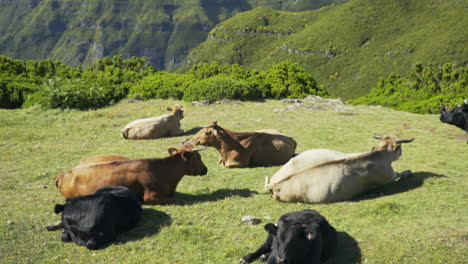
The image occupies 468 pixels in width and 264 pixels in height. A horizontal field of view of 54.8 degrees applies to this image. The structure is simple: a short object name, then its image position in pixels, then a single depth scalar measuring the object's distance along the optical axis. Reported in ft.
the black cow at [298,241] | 22.54
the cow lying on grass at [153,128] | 64.13
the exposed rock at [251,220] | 30.50
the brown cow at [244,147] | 47.85
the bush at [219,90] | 92.38
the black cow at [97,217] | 27.50
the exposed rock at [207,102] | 89.85
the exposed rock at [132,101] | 96.57
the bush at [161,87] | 99.04
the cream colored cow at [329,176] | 33.83
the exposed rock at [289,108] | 82.38
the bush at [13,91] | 96.68
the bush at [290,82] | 103.40
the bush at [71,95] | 88.53
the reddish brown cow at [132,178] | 34.45
